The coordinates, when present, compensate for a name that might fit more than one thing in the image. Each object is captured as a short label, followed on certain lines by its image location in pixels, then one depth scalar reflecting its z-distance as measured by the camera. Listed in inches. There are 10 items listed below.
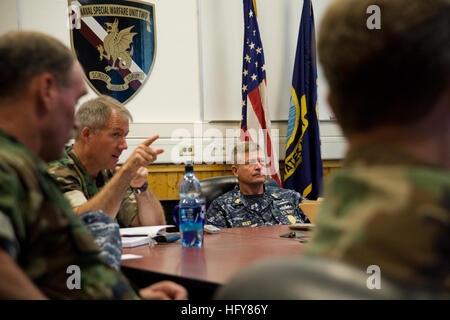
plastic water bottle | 85.7
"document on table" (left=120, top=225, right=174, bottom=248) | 85.9
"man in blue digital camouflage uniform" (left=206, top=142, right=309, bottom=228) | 133.0
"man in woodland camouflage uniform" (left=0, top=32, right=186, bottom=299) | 36.4
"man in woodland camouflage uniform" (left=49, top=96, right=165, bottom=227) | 93.4
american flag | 181.6
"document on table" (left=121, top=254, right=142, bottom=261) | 75.9
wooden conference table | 61.7
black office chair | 136.4
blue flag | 187.3
